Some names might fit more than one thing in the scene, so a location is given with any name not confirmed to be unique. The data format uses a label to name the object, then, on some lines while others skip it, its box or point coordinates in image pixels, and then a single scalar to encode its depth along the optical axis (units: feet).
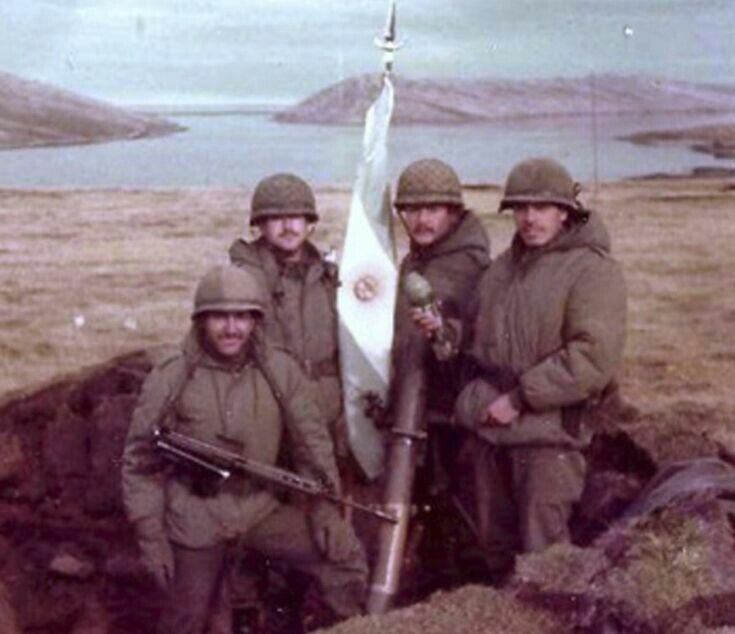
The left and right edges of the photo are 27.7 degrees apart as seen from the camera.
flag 24.53
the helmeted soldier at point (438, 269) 23.52
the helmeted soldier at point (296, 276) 23.88
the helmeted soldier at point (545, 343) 21.08
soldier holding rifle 22.02
